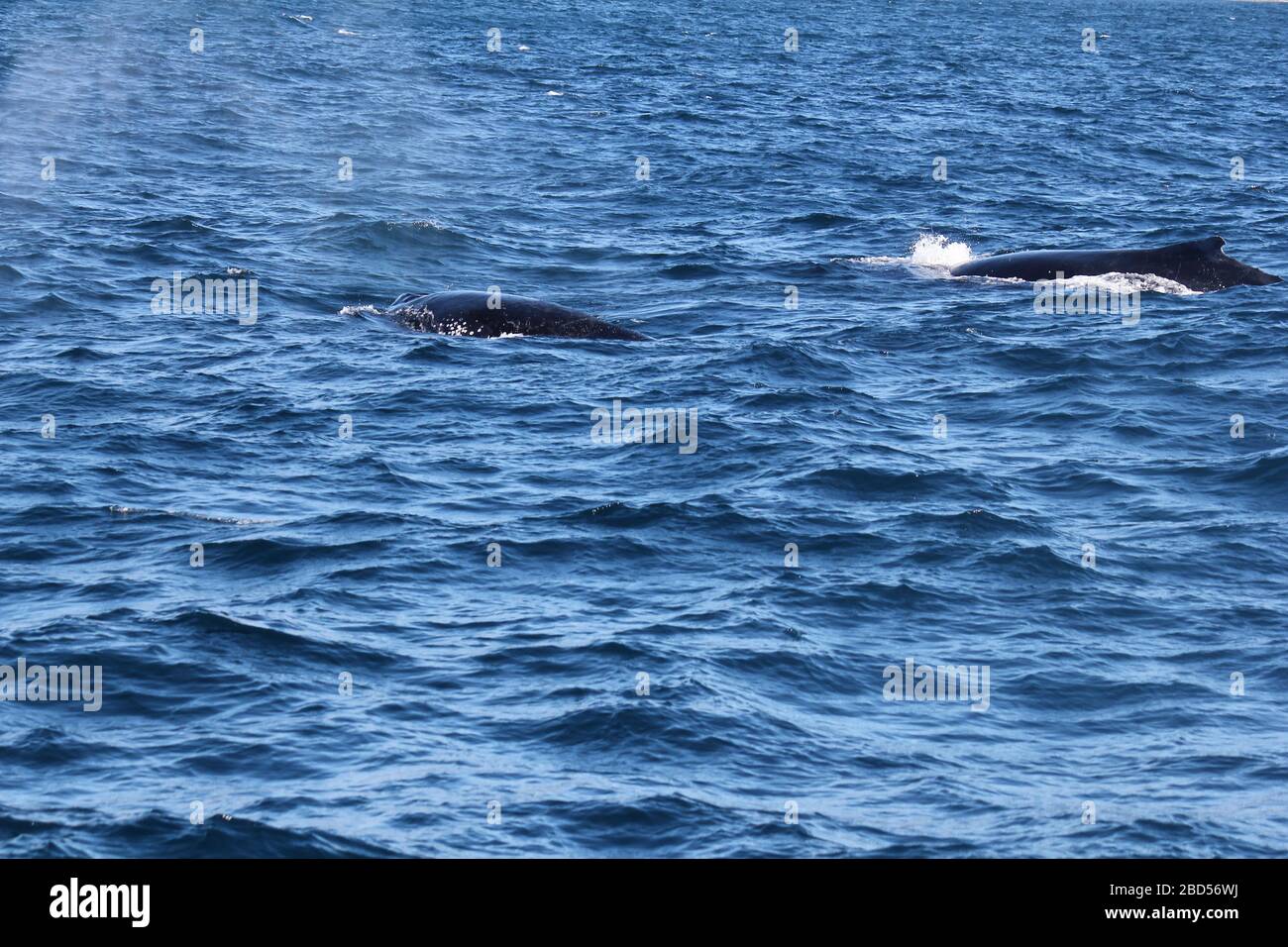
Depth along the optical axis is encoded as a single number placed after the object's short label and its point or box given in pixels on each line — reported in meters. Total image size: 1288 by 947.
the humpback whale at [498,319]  26.55
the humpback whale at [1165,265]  30.34
